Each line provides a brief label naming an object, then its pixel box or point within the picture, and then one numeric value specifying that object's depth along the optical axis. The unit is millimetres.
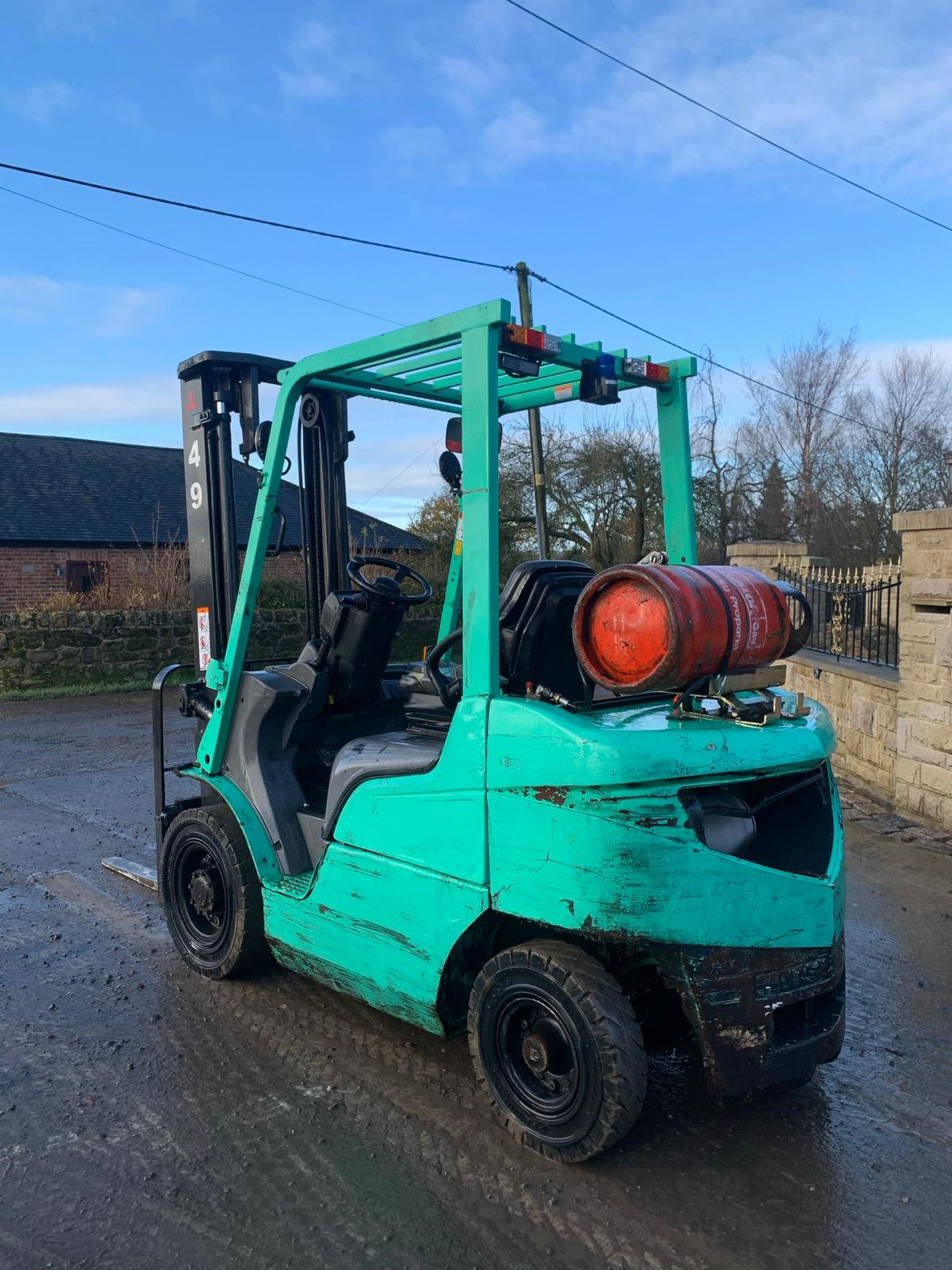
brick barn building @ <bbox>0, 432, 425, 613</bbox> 23328
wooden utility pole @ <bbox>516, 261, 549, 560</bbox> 17344
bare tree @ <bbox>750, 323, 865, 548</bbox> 32156
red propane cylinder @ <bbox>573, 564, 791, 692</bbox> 3043
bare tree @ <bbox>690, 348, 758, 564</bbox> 27922
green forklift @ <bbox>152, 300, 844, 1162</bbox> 2967
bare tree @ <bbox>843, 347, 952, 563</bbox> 29078
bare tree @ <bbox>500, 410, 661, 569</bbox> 23953
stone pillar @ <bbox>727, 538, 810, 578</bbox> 11609
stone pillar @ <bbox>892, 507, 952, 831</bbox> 7168
